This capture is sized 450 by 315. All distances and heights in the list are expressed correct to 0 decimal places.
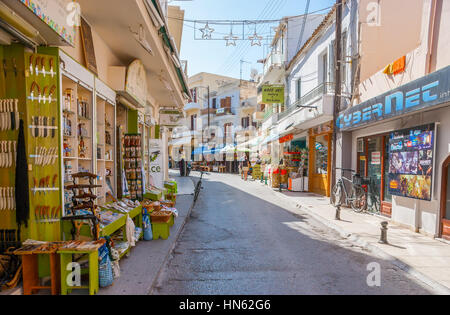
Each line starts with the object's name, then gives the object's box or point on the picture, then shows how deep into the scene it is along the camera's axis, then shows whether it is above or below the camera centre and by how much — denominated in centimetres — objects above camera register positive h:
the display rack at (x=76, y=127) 474 +39
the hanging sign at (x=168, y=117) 1536 +175
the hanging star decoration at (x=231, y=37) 1306 +517
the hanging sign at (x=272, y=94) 1898 +375
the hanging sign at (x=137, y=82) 681 +174
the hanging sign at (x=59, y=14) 331 +170
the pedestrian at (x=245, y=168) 2415 -162
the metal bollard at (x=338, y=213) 880 -194
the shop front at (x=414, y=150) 630 +2
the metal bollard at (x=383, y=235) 620 -186
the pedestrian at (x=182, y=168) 2622 -177
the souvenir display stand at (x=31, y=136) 380 +16
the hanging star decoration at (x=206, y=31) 1227 +517
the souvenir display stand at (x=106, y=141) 605 +18
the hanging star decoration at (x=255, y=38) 1341 +535
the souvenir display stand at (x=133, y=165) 758 -44
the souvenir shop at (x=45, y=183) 367 -49
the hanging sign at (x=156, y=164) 1017 -55
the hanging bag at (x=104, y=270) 387 -166
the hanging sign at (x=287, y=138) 1764 +76
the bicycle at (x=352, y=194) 1011 -165
